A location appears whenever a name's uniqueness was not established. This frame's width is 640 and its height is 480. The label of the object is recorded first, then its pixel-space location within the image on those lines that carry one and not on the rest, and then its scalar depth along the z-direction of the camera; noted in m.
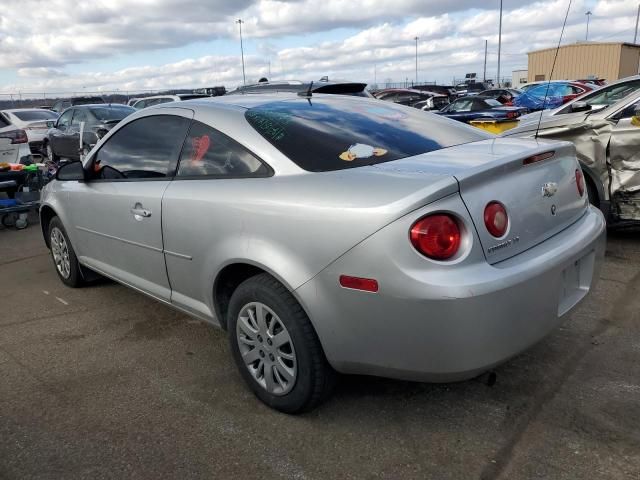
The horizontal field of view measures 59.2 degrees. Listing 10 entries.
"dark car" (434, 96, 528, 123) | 9.69
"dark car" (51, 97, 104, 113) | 26.42
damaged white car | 5.14
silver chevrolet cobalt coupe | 2.19
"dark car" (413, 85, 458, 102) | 27.97
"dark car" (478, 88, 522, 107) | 17.67
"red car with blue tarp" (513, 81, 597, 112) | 14.75
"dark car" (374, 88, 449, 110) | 19.36
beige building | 38.16
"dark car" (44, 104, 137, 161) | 11.40
